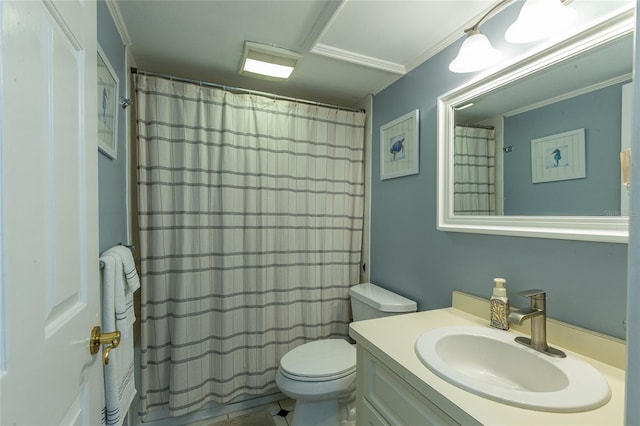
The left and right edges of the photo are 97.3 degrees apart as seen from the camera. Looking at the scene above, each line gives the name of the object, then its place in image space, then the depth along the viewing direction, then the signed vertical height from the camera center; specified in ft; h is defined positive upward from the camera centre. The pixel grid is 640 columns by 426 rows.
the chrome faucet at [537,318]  2.92 -1.15
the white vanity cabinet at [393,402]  2.26 -1.85
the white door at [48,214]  1.32 -0.03
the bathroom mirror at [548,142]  2.76 +0.81
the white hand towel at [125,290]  3.41 -1.06
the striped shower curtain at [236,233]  5.23 -0.50
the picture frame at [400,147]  5.21 +1.26
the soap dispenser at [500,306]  3.44 -1.19
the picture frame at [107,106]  3.39 +1.36
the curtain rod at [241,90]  5.15 +2.45
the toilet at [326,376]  4.52 -2.73
